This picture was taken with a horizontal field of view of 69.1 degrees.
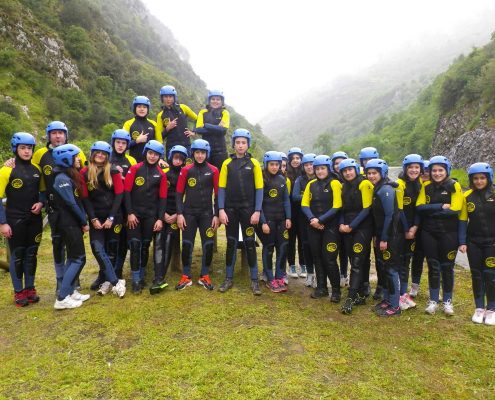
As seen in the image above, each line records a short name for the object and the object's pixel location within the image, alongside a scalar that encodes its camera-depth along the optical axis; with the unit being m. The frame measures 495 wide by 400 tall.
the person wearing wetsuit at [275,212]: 7.79
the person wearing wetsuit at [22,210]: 6.46
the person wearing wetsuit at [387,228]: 6.62
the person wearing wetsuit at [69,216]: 6.31
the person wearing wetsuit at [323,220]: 7.25
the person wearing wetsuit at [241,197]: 7.55
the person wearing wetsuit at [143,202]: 7.23
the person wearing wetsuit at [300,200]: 8.29
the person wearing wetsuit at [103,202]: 6.73
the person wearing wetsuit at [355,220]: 6.91
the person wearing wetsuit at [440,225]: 6.69
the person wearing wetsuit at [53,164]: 6.80
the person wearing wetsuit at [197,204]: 7.55
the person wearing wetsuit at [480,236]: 6.38
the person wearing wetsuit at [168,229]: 7.54
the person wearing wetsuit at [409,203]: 7.12
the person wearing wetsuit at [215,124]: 9.01
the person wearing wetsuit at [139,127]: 8.78
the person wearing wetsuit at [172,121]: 9.17
